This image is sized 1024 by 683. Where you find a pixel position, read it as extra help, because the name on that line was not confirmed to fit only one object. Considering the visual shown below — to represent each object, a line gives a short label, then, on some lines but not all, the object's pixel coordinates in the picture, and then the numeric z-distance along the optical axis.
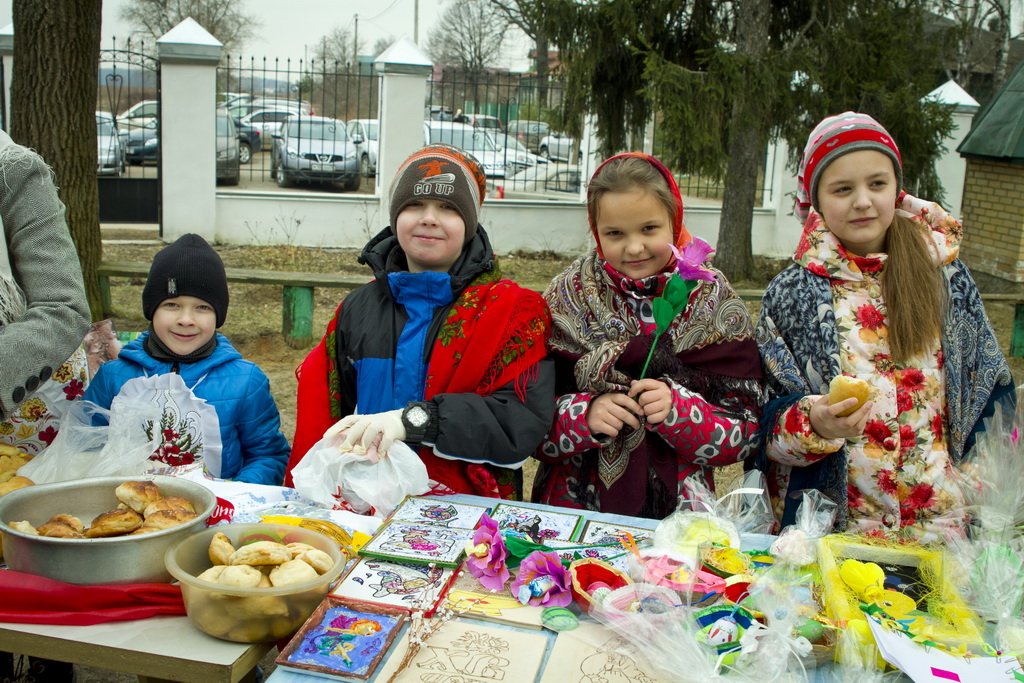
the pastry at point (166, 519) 1.56
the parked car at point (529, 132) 12.55
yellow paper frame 1.51
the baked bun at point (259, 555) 1.47
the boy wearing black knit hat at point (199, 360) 2.48
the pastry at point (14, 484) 1.81
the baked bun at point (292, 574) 1.43
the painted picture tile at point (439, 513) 1.91
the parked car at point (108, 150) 12.47
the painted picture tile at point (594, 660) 1.39
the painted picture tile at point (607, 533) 1.85
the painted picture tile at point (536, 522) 1.87
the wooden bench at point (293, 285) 6.72
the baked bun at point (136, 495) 1.66
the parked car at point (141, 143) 13.47
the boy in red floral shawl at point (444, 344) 2.10
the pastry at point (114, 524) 1.54
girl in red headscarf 2.09
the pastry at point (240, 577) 1.40
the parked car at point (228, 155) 12.63
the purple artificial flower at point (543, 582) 1.60
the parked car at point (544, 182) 13.34
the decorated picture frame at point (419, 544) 1.71
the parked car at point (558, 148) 12.85
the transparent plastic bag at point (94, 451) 1.92
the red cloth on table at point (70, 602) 1.47
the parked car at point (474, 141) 12.41
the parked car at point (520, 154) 13.34
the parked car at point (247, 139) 16.14
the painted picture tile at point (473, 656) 1.37
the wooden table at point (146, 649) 1.38
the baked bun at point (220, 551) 1.50
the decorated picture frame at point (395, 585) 1.57
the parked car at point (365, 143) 13.02
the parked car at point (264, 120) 16.61
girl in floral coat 2.12
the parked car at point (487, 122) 12.46
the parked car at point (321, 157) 12.85
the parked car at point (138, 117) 13.13
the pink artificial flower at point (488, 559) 1.66
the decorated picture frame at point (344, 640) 1.37
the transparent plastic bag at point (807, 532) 1.67
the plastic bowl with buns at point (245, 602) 1.39
